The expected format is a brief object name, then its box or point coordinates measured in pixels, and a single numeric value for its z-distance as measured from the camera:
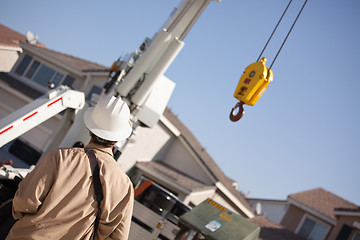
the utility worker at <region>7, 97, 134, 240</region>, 3.24
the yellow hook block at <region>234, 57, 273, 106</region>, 5.71
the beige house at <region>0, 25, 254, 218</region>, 21.12
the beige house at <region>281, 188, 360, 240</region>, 27.09
